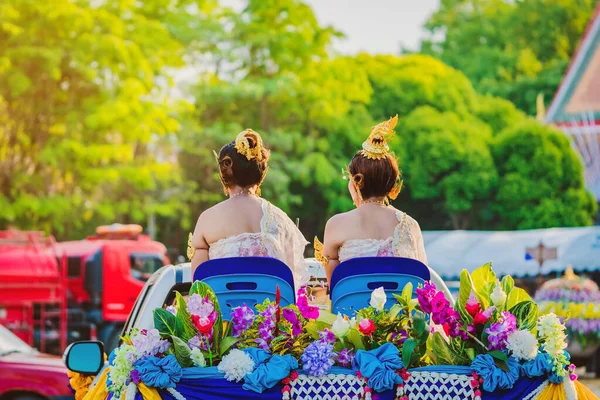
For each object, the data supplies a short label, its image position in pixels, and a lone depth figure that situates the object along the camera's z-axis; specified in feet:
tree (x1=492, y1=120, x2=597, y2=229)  137.90
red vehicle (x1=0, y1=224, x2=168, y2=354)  77.20
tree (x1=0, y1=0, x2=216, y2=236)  88.33
